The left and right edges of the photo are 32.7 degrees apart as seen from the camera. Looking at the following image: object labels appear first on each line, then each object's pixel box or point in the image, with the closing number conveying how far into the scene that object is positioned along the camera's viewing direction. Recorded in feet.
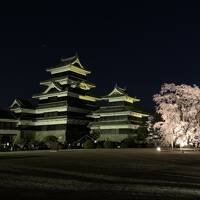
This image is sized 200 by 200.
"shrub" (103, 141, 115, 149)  193.47
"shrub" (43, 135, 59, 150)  173.12
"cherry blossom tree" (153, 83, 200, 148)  139.57
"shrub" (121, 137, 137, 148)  198.18
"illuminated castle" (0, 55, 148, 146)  223.30
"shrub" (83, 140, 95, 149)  191.42
